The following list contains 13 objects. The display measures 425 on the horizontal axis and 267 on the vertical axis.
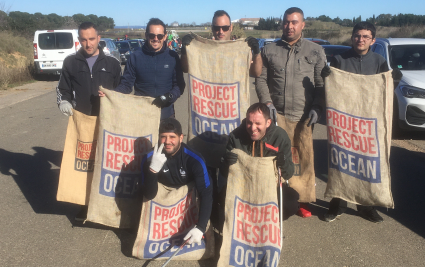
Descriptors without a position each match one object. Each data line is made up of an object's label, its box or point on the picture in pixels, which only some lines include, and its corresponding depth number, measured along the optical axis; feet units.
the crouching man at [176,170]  10.77
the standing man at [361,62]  12.87
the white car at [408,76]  23.35
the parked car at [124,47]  90.27
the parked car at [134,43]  101.17
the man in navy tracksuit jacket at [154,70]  12.97
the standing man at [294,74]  12.98
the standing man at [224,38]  12.64
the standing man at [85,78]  13.30
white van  54.49
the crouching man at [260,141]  11.06
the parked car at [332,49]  38.52
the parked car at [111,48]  66.49
